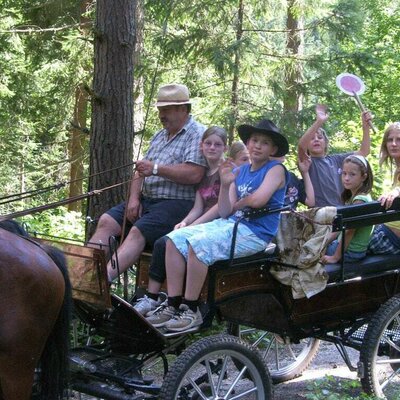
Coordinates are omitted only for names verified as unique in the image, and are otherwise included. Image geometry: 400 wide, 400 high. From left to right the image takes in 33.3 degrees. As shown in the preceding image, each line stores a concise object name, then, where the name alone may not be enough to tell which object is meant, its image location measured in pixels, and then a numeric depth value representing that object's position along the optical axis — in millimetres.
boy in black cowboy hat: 4395
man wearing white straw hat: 4949
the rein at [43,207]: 4051
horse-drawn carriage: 4168
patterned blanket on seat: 4648
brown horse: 3602
